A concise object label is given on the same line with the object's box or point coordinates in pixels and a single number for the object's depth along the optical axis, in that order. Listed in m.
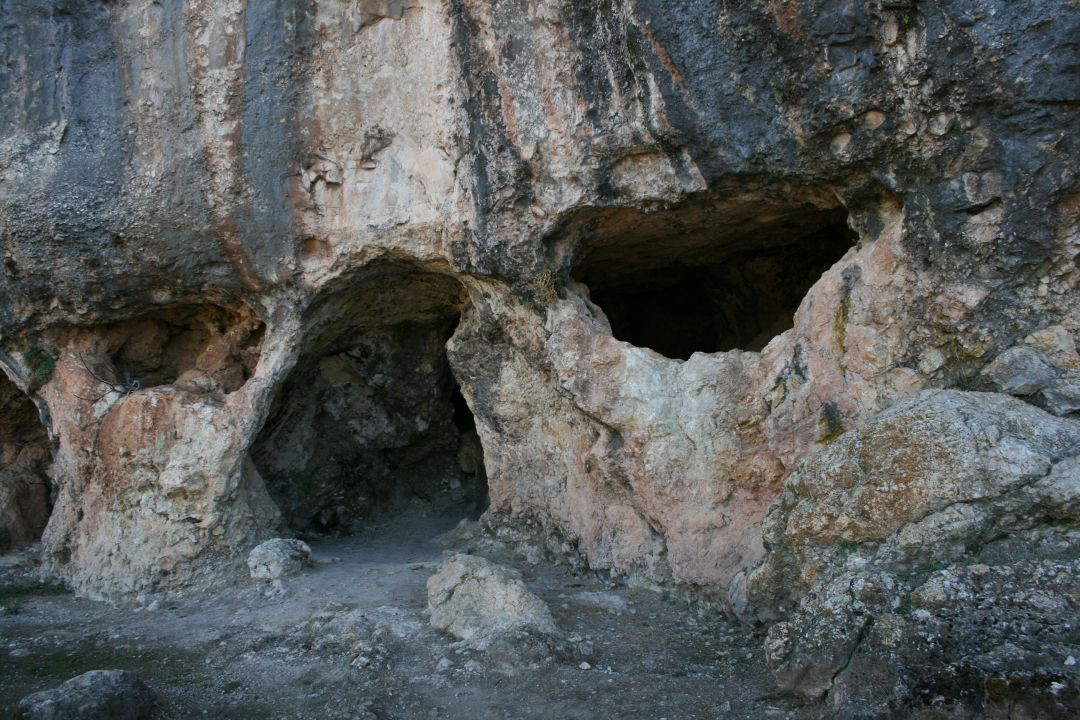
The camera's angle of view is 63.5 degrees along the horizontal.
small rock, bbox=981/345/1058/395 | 4.73
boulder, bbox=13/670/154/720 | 4.26
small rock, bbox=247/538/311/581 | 6.99
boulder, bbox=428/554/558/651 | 5.36
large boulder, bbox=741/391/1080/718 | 3.58
